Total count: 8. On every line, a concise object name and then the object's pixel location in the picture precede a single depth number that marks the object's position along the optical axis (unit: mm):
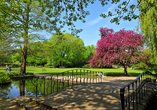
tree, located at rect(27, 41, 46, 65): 15233
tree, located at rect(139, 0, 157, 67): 9852
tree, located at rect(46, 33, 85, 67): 44594
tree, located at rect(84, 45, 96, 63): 58300
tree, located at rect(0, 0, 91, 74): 5871
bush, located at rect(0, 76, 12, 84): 9662
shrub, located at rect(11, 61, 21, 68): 41347
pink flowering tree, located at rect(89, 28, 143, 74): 14094
